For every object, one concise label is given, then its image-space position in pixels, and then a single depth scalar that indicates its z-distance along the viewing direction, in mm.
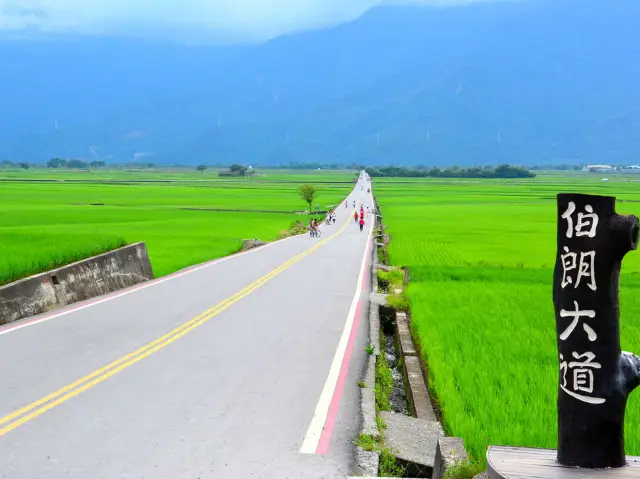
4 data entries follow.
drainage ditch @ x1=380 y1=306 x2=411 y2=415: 9719
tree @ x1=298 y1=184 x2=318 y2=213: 66000
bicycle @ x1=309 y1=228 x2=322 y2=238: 39250
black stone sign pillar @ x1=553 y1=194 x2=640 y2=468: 4645
